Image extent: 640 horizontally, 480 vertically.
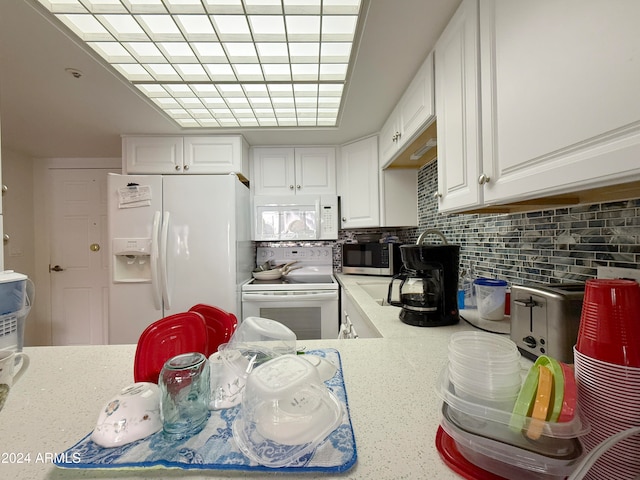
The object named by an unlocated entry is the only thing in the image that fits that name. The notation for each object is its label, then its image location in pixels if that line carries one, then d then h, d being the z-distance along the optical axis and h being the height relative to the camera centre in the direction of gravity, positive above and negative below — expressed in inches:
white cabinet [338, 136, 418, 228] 88.9 +16.3
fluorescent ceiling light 41.1 +36.8
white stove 83.6 -21.0
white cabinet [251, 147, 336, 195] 100.0 +26.3
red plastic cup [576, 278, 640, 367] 14.6 -5.2
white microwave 98.6 +8.3
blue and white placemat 16.2 -13.8
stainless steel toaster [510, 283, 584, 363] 25.5 -8.8
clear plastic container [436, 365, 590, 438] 14.0 -10.7
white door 109.8 -5.7
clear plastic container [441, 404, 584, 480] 13.7 -12.0
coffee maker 41.2 -7.6
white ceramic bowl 17.8 -12.3
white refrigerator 77.5 -1.4
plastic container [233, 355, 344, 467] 16.5 -11.5
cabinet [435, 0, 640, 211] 18.3 +12.5
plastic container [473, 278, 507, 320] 41.4 -9.9
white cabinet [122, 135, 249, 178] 85.8 +28.9
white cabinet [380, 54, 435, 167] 48.7 +27.8
